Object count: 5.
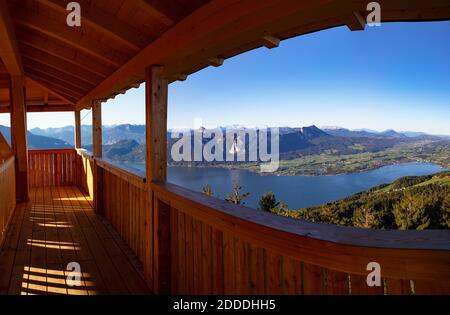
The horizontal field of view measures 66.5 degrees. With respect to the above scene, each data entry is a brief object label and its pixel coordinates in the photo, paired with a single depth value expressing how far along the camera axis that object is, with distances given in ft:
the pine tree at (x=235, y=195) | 91.97
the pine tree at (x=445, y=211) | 68.44
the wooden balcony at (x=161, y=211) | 4.38
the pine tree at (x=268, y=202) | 93.46
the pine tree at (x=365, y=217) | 67.09
